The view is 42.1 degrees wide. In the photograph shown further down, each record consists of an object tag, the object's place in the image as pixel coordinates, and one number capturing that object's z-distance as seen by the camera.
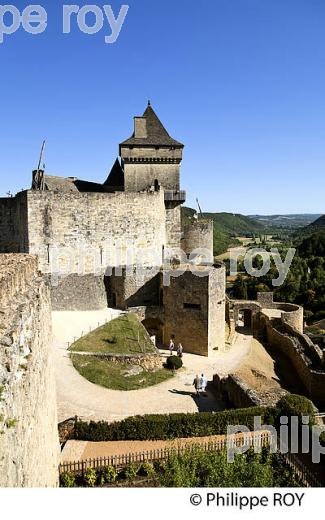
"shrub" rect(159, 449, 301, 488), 9.24
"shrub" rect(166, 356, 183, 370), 20.92
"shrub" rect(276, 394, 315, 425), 13.62
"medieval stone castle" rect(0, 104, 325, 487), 24.42
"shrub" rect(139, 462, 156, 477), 11.08
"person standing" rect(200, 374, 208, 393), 18.09
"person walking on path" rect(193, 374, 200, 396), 18.04
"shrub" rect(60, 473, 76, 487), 10.12
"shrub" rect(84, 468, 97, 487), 10.45
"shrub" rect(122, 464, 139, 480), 10.93
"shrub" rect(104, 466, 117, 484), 10.76
